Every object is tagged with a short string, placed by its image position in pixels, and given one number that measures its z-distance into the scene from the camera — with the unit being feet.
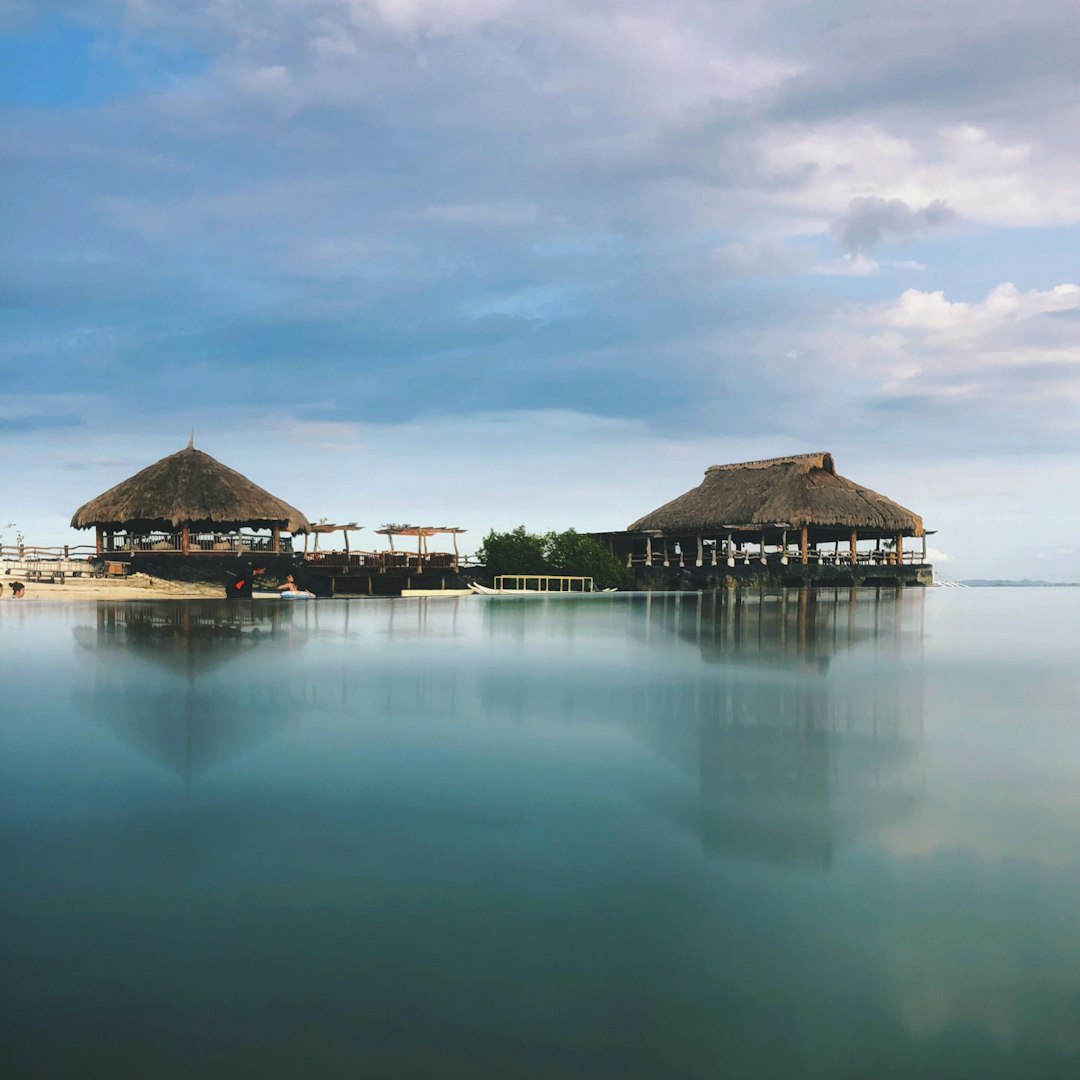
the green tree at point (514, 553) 116.57
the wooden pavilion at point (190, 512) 100.89
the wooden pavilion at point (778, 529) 117.91
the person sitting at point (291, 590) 92.99
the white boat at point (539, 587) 112.06
